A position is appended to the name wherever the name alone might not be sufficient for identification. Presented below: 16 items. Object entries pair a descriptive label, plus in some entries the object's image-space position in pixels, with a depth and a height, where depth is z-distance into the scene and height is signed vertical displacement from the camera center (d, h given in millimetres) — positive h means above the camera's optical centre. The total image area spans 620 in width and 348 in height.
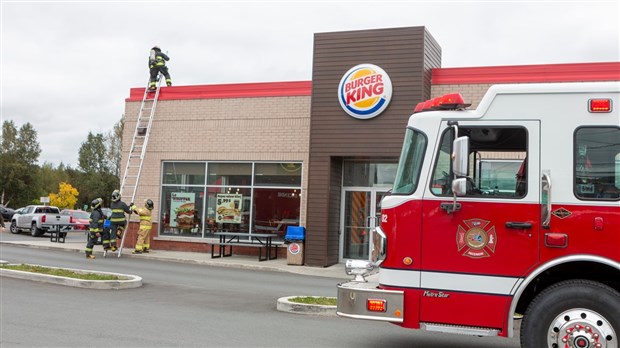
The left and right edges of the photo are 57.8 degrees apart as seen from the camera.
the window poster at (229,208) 18406 +43
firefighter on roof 19781 +4850
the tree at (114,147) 79250 +8138
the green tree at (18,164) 63062 +4205
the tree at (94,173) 72188 +4320
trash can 16172 -955
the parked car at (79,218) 35812 -973
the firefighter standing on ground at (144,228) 17797 -720
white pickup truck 29562 -953
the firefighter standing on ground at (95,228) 17047 -748
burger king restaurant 15766 +2212
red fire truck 5312 -35
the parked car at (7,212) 44409 -927
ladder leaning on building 19344 +2260
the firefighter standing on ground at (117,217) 17234 -380
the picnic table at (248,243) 16984 -1027
